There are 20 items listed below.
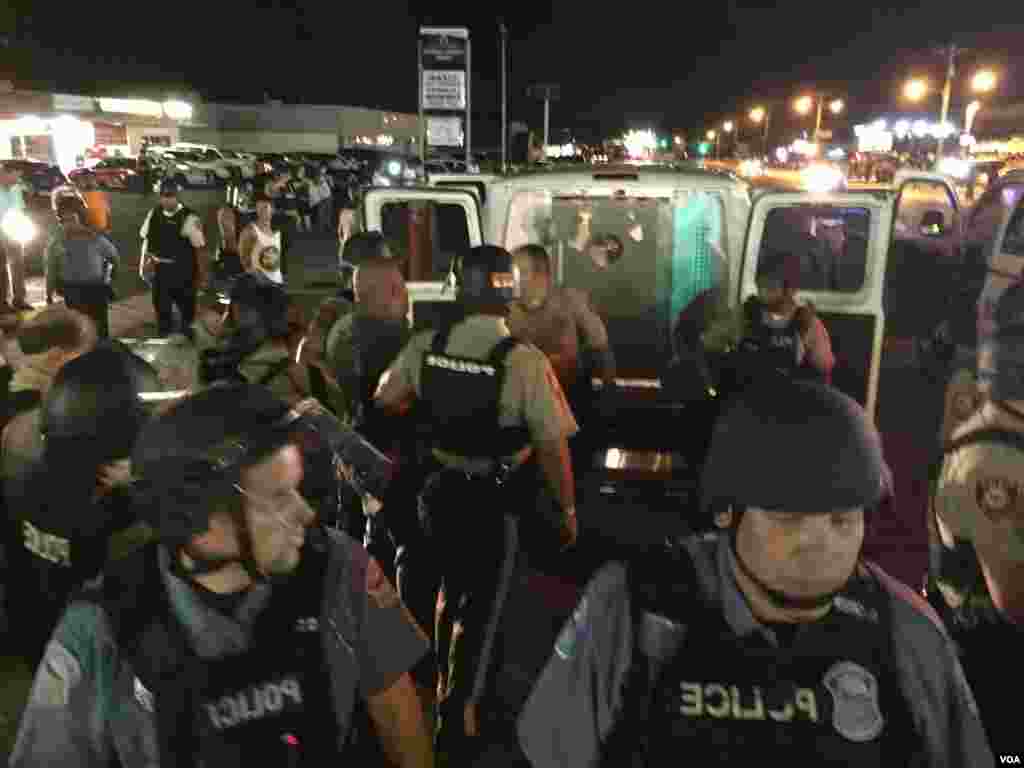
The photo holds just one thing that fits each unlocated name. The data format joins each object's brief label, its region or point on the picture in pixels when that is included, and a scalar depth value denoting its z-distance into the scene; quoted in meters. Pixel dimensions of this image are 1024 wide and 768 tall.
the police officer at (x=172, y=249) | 9.81
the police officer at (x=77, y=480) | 2.65
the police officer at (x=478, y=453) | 3.53
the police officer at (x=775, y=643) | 1.65
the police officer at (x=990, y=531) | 2.44
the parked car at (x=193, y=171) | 33.34
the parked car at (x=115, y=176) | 34.81
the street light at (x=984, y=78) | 27.02
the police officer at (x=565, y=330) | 4.94
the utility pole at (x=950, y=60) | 19.33
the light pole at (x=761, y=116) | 73.00
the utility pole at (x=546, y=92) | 18.98
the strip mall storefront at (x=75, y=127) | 36.53
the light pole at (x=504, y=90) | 21.42
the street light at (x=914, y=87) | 30.20
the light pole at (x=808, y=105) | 59.80
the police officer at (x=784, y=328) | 4.98
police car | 5.66
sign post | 15.90
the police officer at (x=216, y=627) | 1.68
